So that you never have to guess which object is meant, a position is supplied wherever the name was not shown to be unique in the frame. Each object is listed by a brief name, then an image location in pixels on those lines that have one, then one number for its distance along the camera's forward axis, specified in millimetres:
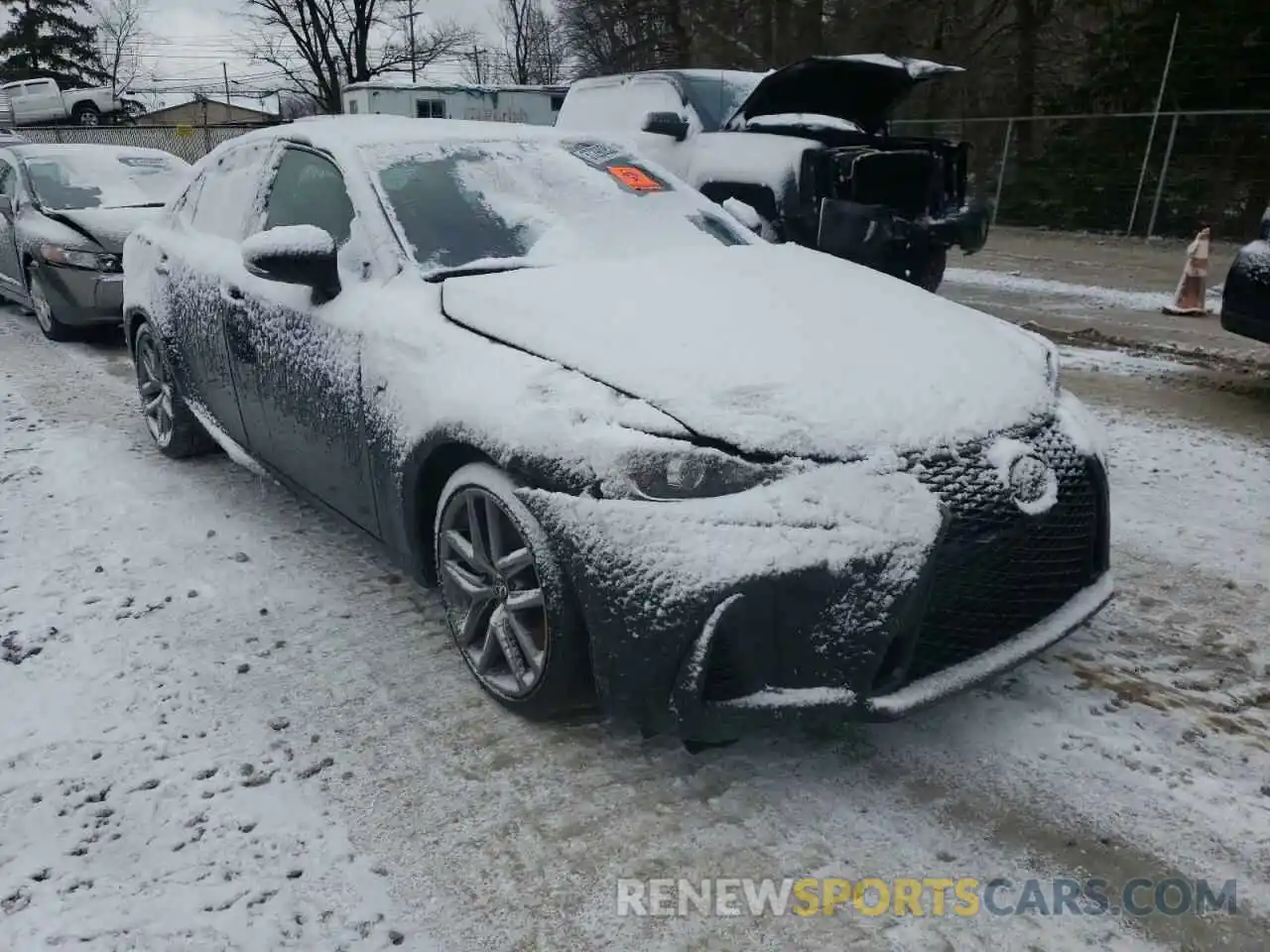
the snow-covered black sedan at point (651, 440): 2133
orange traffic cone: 8469
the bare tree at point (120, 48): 60312
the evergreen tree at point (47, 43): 46781
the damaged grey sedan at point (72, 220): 7180
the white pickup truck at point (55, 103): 28703
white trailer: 21078
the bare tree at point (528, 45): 53031
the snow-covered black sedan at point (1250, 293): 5137
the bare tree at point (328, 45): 36688
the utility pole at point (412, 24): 37781
